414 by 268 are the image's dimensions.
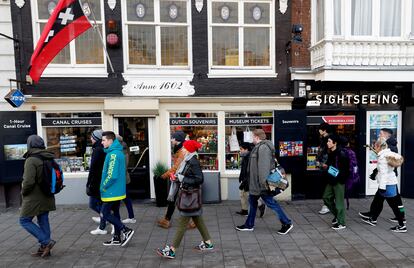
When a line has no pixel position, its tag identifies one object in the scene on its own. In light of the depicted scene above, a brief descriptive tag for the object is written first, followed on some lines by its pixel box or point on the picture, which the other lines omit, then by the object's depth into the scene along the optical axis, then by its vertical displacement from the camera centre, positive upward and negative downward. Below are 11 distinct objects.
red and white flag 6.22 +1.80
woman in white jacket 5.59 -1.14
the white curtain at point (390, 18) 7.65 +2.39
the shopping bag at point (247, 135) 8.13 -0.47
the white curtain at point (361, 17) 7.59 +2.41
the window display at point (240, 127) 8.05 -0.26
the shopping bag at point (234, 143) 8.21 -0.68
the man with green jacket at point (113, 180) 4.88 -0.97
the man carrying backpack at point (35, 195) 4.56 -1.12
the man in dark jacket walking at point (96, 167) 5.27 -0.81
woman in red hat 4.59 -0.96
